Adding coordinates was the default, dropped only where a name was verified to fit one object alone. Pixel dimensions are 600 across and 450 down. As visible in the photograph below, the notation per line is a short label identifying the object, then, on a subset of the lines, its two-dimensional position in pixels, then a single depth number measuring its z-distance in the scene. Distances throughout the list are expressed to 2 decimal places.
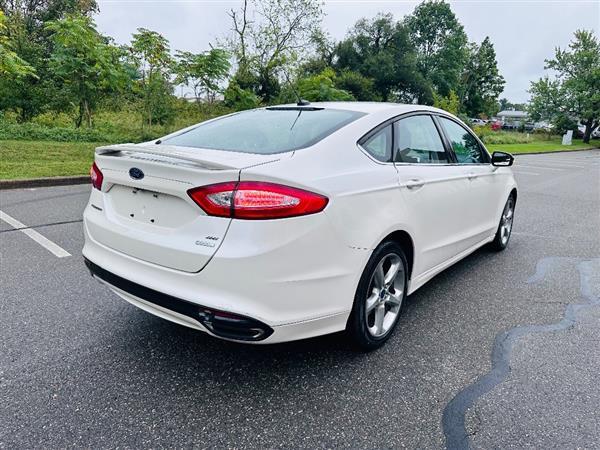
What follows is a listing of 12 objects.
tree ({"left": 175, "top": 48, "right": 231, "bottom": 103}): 13.00
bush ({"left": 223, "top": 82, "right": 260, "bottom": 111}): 14.62
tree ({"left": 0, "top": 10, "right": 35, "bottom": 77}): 9.37
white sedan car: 2.02
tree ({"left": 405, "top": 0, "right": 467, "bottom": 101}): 58.72
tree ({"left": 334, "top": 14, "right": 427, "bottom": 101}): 42.41
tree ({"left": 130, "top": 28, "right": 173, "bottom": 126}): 12.56
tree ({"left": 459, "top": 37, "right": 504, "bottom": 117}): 65.31
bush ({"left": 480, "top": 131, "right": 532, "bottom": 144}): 31.58
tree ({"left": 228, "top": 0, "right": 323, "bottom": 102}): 20.69
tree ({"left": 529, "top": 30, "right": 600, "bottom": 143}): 42.28
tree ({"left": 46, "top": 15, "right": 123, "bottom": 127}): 11.55
